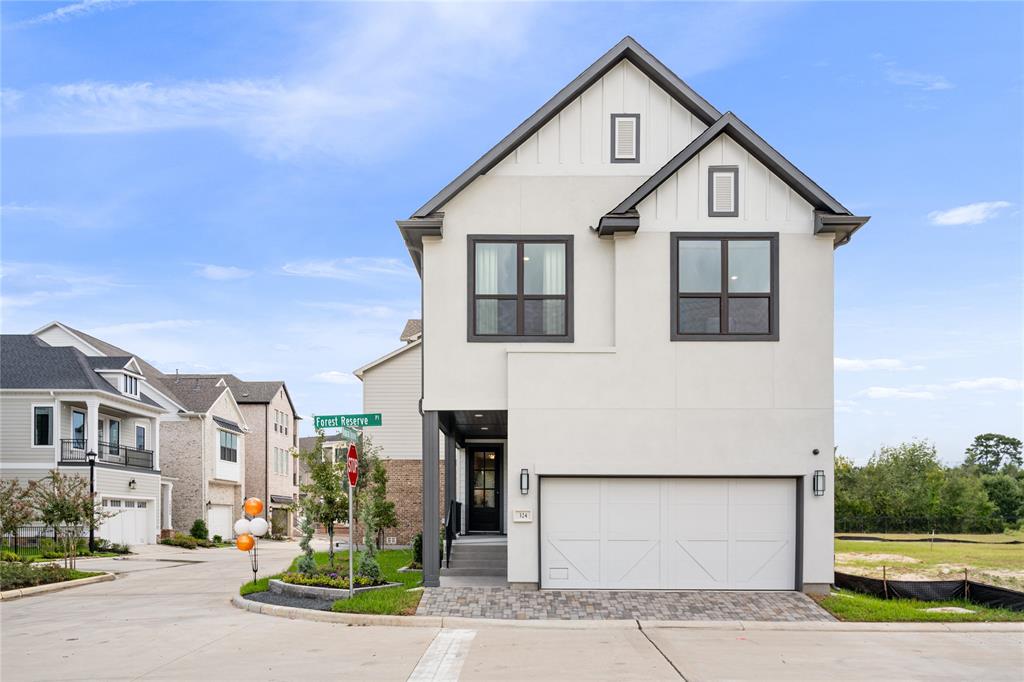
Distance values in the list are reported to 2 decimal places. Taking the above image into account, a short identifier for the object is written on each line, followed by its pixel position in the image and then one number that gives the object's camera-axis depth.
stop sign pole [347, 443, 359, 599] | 14.48
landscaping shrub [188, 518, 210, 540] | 44.78
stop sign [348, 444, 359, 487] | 14.50
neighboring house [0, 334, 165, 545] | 35.62
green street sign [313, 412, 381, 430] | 15.32
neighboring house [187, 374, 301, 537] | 54.75
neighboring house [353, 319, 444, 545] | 30.03
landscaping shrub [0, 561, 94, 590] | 19.05
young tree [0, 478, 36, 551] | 22.36
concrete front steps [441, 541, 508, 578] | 17.91
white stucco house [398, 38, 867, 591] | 15.85
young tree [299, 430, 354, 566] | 18.42
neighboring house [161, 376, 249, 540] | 46.34
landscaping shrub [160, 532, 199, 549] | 40.84
